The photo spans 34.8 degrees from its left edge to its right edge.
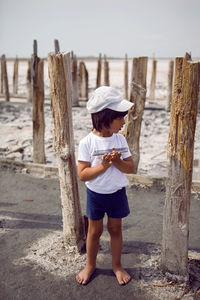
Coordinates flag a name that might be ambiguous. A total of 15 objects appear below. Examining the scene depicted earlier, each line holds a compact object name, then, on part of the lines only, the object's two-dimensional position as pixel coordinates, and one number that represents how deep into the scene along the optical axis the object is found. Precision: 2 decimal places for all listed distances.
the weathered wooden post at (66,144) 2.96
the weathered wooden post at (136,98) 4.60
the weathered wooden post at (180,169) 2.42
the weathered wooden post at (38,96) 5.32
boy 2.36
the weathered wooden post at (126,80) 11.98
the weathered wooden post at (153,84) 12.61
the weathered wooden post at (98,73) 12.06
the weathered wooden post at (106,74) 12.15
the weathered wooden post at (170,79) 10.54
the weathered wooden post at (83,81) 12.40
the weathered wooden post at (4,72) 11.41
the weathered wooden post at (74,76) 11.05
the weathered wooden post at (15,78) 13.59
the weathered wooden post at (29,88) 11.79
